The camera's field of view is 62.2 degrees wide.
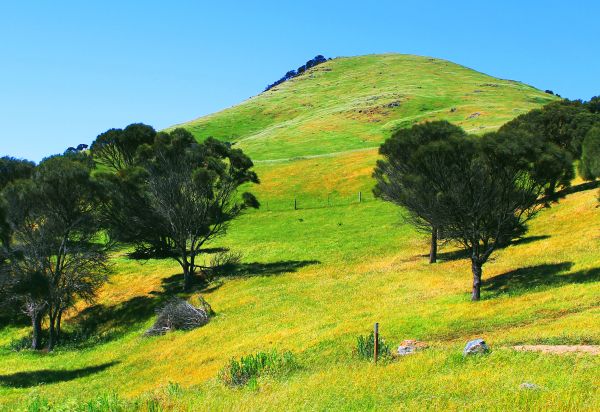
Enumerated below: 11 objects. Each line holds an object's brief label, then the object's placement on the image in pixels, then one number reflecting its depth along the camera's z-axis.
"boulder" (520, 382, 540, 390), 10.70
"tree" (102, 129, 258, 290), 43.81
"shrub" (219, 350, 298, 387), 16.84
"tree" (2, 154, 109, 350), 37.25
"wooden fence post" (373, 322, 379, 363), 16.38
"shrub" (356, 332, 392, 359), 17.52
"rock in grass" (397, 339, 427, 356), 17.66
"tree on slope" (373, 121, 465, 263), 38.94
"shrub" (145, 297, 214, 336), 32.94
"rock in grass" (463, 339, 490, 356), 14.86
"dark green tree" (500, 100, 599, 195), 54.50
